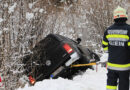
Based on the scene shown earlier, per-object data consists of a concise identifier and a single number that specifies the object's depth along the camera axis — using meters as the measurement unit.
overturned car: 10.80
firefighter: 8.09
